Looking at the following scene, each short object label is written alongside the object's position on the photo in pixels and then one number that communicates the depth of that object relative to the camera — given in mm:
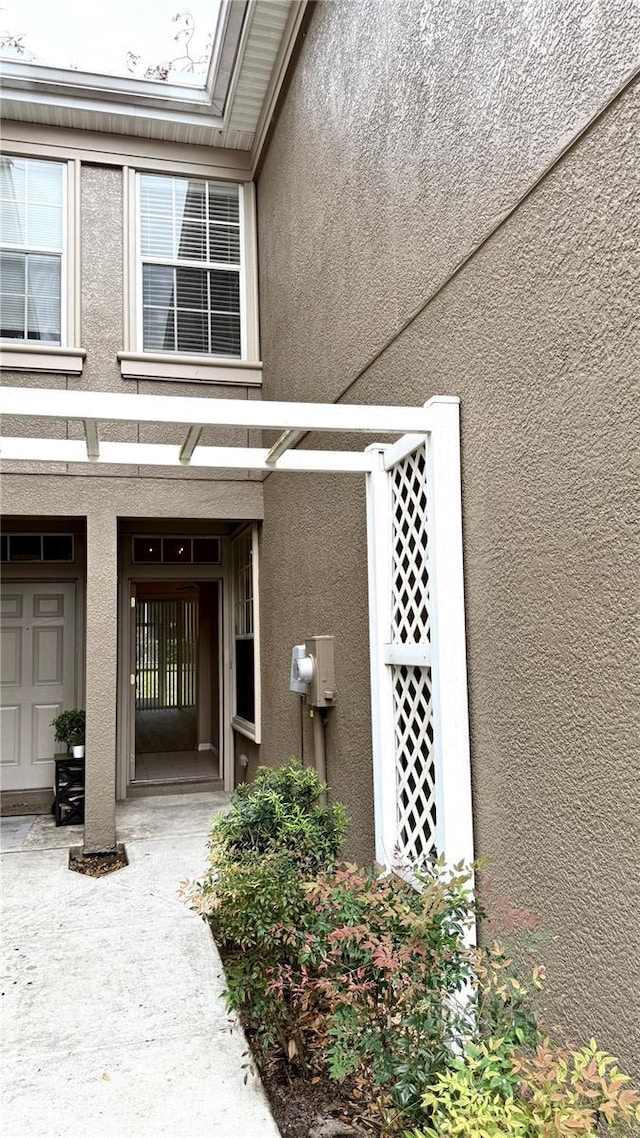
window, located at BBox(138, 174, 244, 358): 6629
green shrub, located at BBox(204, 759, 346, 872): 3078
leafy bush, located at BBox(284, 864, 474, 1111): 1972
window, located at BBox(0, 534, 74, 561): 7547
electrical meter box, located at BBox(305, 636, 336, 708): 4332
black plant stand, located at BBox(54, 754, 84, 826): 6645
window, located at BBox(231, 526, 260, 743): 6754
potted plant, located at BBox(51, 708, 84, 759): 6801
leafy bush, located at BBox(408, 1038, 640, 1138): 1497
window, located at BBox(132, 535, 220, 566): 7781
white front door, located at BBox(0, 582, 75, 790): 7453
